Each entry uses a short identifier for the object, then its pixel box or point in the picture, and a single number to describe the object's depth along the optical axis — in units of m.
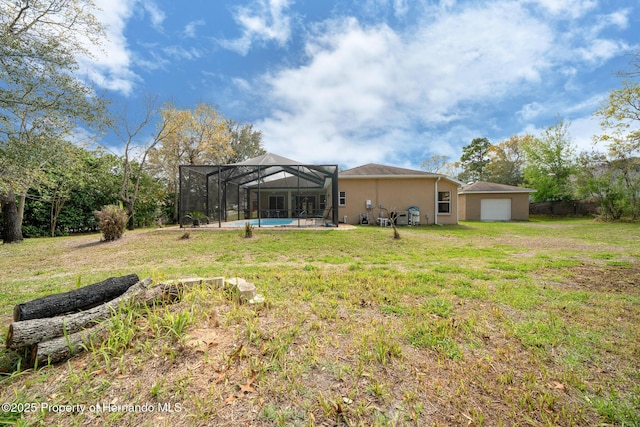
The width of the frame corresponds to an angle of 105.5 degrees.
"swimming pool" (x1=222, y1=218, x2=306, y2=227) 13.89
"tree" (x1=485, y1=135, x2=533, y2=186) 30.89
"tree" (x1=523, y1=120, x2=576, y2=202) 22.11
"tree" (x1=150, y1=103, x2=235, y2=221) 17.89
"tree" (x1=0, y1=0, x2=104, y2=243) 5.03
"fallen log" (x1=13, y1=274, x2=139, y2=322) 1.93
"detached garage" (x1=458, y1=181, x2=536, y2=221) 19.83
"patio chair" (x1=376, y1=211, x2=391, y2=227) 13.74
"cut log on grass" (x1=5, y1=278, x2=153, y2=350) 1.72
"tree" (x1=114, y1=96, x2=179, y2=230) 14.18
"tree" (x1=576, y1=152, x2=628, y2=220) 15.48
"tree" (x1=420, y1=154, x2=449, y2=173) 36.88
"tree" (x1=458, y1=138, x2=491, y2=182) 33.56
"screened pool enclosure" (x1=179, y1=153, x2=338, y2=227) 11.73
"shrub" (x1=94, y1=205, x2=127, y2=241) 8.34
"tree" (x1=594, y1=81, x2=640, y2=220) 14.75
